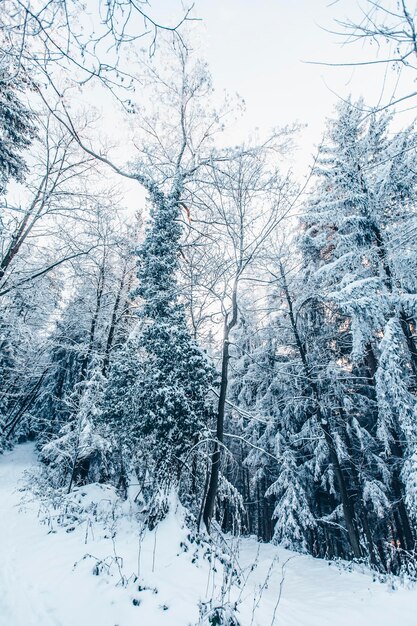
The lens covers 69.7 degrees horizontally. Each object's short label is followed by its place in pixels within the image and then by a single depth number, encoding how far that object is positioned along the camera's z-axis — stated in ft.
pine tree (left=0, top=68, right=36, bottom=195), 28.53
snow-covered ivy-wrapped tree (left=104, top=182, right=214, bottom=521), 26.91
